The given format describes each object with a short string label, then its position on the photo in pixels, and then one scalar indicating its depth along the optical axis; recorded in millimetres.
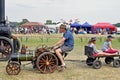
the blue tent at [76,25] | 26463
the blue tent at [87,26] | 27200
